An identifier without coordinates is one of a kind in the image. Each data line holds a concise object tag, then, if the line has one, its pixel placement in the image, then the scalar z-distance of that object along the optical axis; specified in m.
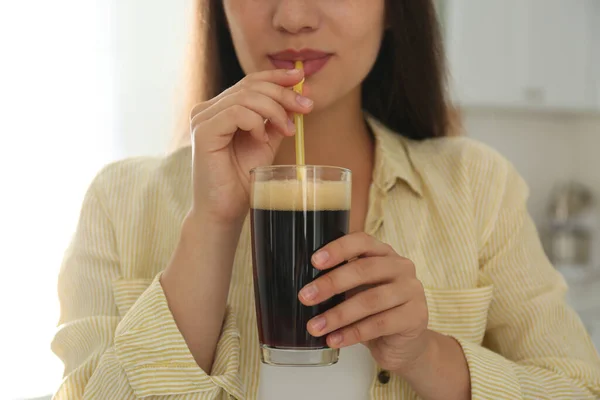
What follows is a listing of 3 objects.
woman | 1.07
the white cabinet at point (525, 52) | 3.63
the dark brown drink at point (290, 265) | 0.94
